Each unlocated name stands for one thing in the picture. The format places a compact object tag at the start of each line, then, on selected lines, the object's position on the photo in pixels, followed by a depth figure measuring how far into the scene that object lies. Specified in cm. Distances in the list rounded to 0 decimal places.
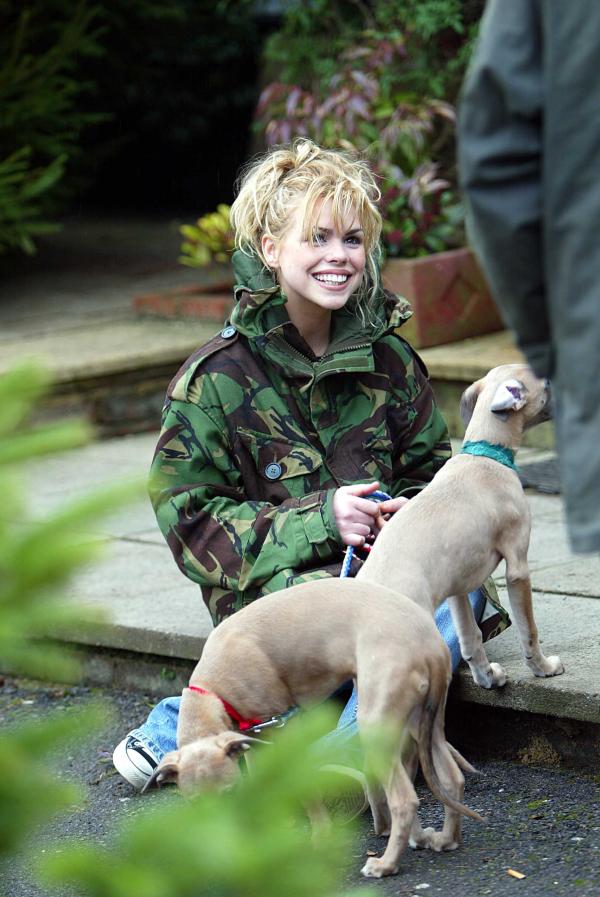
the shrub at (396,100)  1463
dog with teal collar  652
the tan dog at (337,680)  590
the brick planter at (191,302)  1611
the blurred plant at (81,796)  239
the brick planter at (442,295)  1386
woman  732
